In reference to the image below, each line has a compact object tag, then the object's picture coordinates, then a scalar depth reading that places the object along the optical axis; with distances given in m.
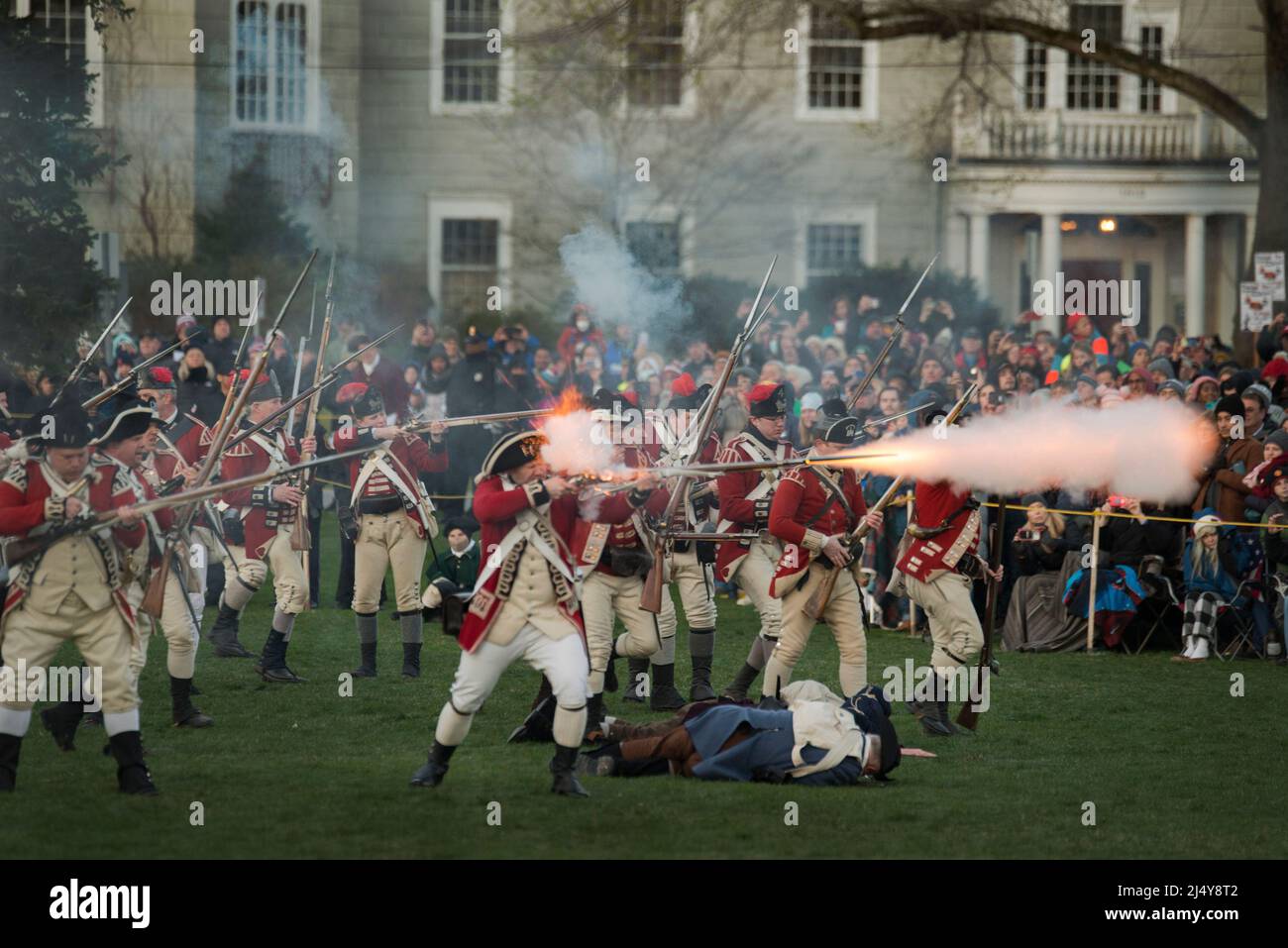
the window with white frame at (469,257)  37.34
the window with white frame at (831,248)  37.50
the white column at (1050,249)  37.88
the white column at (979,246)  37.88
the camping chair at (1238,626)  15.98
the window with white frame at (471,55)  35.94
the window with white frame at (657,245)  33.78
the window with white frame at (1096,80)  38.28
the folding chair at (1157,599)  16.41
